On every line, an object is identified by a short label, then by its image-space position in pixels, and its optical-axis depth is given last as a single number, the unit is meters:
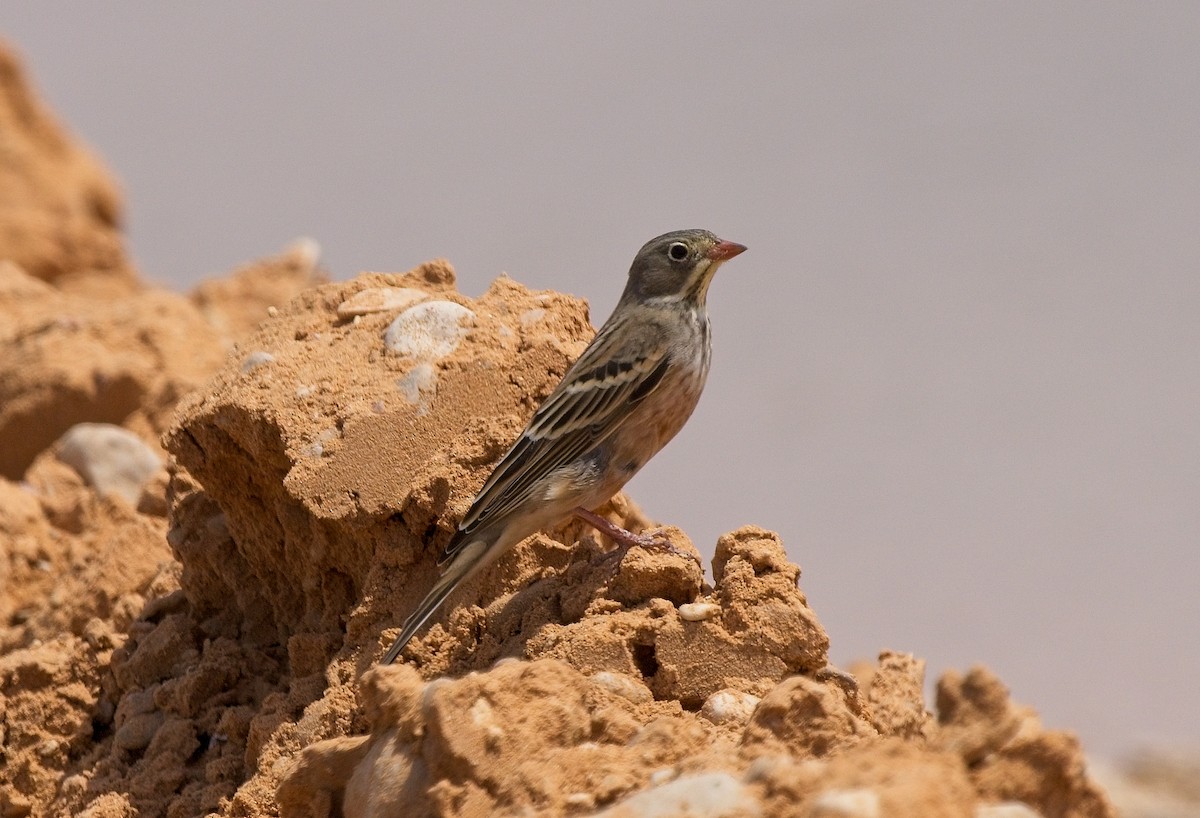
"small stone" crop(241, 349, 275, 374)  13.18
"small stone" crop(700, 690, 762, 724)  9.76
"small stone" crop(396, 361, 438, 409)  12.51
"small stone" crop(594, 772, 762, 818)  7.14
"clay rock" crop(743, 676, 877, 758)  8.48
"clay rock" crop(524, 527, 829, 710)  10.19
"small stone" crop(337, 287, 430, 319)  13.59
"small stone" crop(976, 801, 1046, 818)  7.03
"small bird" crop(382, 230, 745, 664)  11.59
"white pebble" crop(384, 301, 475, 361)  12.89
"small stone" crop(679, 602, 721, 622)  10.41
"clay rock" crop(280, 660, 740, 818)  8.33
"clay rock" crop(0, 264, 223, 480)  20.66
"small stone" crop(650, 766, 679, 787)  7.91
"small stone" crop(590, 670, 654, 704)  9.89
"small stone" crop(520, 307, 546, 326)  13.35
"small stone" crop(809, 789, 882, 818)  6.46
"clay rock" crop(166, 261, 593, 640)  12.24
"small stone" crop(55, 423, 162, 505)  18.75
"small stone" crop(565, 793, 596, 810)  8.09
